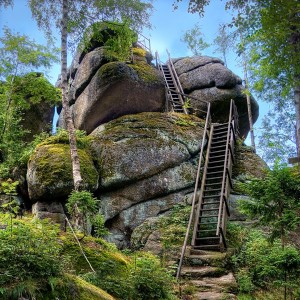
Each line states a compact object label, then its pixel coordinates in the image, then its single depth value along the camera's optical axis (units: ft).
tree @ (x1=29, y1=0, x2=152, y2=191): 40.06
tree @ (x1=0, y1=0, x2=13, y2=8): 35.86
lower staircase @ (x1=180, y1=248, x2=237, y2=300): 23.08
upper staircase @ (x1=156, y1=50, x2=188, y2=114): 54.64
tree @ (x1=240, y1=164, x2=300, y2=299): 20.04
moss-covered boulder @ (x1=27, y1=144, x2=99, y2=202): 33.96
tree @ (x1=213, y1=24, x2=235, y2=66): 106.11
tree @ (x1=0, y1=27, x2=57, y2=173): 53.88
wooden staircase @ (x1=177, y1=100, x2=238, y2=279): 30.83
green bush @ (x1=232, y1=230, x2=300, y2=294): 19.51
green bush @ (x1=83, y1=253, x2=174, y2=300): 15.64
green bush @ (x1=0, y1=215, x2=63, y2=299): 10.14
